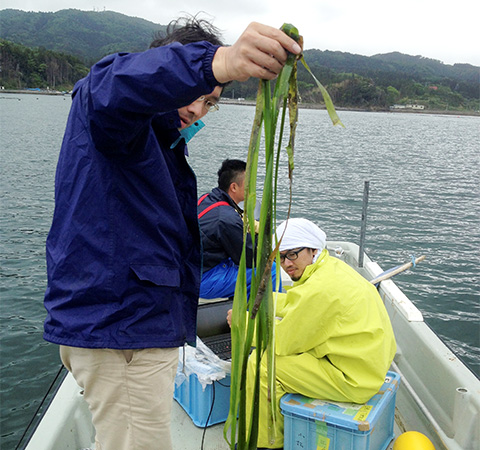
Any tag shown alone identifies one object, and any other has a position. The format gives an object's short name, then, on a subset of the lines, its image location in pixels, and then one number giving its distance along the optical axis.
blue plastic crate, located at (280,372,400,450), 2.60
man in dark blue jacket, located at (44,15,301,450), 1.26
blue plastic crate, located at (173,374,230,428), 3.24
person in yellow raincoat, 2.73
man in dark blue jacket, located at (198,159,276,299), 3.91
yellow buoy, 2.87
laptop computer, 3.67
